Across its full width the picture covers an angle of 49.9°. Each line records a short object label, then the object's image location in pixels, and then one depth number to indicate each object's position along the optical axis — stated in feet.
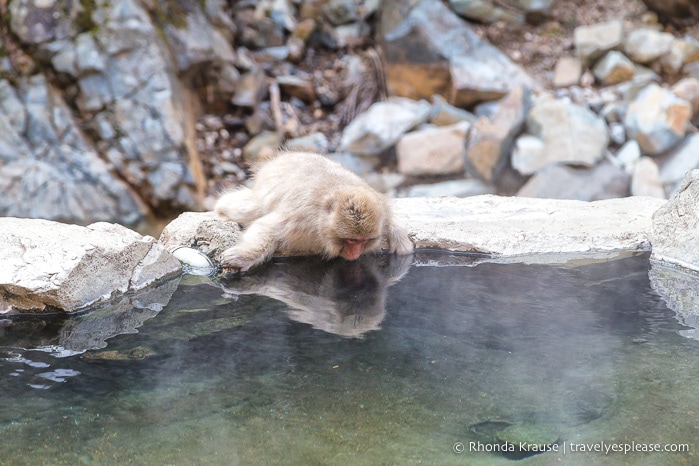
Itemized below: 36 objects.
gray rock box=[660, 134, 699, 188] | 25.07
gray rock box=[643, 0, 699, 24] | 32.73
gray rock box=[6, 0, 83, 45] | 26.04
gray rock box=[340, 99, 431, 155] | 27.94
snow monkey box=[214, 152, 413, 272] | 11.62
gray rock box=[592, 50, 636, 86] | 29.99
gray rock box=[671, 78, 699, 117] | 27.58
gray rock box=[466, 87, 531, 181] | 25.98
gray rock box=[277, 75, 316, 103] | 32.32
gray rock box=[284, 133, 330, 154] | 29.29
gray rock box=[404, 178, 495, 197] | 25.73
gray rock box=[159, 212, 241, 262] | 12.44
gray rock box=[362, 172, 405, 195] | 27.25
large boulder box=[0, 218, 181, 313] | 9.83
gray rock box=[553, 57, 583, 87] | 30.99
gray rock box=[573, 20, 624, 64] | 30.96
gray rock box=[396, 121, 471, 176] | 26.66
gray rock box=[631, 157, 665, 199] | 24.22
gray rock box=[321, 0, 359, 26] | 35.27
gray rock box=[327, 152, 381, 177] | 28.22
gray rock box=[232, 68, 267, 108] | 30.66
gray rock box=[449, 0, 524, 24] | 33.30
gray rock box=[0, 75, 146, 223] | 24.40
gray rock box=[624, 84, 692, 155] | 25.82
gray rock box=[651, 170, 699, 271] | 11.66
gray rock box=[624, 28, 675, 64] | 30.68
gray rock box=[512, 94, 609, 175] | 25.17
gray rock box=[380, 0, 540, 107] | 29.76
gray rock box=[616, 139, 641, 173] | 25.80
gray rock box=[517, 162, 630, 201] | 24.18
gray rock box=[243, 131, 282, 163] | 29.30
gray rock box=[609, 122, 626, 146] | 27.14
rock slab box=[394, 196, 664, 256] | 12.52
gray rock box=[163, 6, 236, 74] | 28.60
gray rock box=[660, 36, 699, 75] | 30.45
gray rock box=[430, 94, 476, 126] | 28.14
